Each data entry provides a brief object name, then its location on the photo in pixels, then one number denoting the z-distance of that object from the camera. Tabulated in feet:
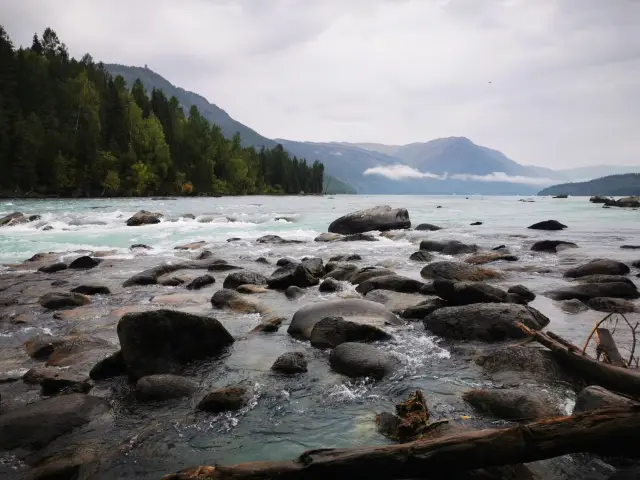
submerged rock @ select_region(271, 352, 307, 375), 20.22
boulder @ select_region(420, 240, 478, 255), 60.59
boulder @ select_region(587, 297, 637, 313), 29.37
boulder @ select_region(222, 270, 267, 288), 39.75
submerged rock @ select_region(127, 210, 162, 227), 104.17
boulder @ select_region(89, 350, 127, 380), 19.83
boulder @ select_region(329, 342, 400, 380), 19.63
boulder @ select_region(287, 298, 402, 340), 25.70
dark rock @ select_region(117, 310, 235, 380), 19.94
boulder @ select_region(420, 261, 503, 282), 39.88
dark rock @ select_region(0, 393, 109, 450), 14.51
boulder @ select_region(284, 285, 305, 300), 35.78
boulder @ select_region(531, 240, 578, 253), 60.80
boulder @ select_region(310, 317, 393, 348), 23.60
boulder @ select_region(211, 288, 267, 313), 31.83
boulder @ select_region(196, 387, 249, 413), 16.78
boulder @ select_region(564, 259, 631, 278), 40.89
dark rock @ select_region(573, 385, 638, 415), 13.71
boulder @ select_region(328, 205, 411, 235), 91.76
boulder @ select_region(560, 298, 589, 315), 29.81
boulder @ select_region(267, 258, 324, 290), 39.14
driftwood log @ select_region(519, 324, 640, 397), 13.51
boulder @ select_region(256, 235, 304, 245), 76.11
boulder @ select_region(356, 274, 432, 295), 35.73
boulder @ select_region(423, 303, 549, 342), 23.98
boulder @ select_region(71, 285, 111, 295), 37.11
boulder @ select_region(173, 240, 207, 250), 67.85
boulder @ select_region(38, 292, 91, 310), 32.45
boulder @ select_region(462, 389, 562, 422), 15.02
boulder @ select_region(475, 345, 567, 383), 18.24
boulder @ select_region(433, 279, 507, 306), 29.37
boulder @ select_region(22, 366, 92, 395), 18.40
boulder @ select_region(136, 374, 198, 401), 17.74
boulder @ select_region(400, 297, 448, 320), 28.96
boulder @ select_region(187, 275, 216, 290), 39.79
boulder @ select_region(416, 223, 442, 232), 93.89
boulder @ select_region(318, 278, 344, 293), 37.96
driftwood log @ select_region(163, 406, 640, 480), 9.99
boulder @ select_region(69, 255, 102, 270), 50.72
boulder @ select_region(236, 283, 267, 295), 36.88
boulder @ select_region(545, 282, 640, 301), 32.94
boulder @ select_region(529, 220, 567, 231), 95.30
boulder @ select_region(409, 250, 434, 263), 53.58
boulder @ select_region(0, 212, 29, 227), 100.78
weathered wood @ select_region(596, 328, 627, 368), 16.60
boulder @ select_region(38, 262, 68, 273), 48.19
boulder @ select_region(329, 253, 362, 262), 54.47
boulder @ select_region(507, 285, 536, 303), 32.79
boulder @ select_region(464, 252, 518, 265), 51.52
